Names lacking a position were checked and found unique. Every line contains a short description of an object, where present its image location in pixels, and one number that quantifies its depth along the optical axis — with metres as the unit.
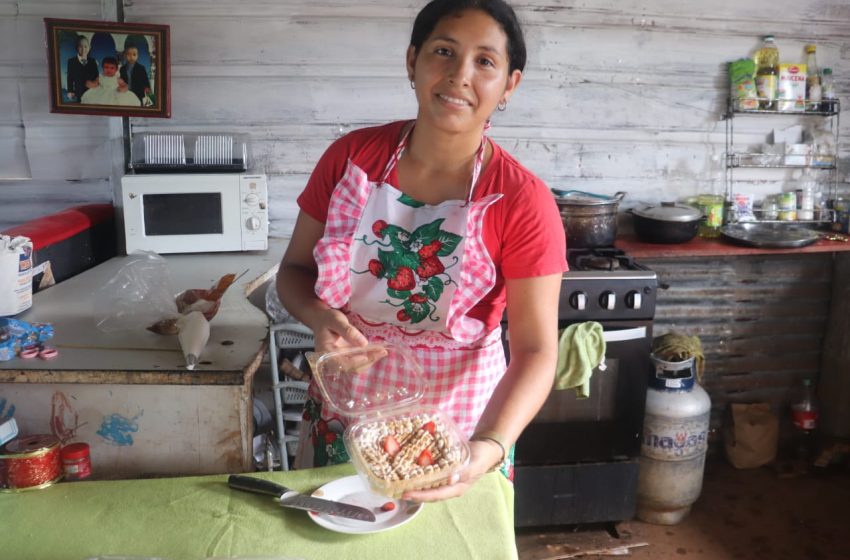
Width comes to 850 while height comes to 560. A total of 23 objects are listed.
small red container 1.18
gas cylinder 2.96
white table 1.36
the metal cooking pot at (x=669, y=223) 3.05
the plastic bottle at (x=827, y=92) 3.30
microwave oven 2.75
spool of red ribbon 1.13
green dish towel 2.62
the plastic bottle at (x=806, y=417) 3.48
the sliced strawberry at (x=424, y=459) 1.04
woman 1.26
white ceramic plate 1.04
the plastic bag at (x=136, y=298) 1.67
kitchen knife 1.06
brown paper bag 3.45
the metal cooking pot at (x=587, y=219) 2.98
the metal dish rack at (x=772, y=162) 3.30
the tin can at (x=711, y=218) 3.27
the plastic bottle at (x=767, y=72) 3.24
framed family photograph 2.90
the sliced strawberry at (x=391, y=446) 1.08
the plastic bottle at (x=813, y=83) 3.31
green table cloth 0.99
